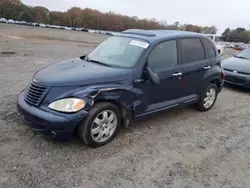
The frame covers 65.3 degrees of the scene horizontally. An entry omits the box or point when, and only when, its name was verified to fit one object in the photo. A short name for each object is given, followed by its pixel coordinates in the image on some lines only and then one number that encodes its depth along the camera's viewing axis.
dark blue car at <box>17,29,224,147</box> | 2.72
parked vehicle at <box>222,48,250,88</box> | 6.21
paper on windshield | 3.42
